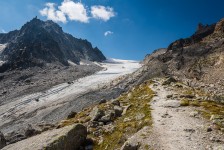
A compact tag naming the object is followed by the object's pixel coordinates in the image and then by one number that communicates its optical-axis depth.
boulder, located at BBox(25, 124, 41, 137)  13.31
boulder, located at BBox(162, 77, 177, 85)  23.90
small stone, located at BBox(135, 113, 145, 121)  12.44
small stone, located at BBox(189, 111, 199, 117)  11.96
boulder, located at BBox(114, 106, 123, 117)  13.97
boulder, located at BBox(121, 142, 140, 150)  8.89
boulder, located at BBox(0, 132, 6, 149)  12.75
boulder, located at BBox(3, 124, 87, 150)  9.31
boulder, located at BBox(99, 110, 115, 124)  12.93
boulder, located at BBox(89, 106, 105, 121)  13.26
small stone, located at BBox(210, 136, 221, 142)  8.81
